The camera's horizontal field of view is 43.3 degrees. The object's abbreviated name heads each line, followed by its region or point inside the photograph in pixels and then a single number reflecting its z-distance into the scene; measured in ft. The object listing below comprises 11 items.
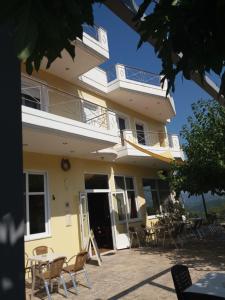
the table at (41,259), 21.36
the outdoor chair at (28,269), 27.01
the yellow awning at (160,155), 39.34
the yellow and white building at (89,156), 30.78
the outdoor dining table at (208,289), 9.66
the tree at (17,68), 2.87
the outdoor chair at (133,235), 42.34
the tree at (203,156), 33.14
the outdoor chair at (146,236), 42.06
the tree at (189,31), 4.89
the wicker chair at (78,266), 21.68
